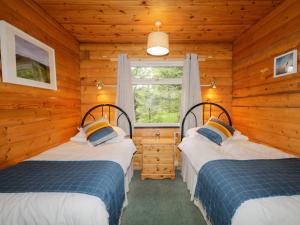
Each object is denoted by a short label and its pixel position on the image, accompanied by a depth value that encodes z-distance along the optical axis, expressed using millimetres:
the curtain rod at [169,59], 3411
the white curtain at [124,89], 3311
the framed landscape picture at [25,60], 1695
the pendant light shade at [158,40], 2242
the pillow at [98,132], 2504
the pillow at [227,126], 2736
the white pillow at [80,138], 2717
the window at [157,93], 3553
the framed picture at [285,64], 2029
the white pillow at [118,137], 2624
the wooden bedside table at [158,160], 2875
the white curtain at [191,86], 3307
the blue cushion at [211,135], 2502
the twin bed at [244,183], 1062
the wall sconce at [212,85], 3350
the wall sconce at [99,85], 3312
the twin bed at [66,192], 1074
